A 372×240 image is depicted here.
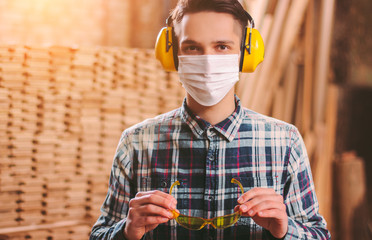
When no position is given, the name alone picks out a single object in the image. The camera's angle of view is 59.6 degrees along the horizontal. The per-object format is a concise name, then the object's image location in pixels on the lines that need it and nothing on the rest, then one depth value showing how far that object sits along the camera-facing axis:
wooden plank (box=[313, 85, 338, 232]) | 2.94
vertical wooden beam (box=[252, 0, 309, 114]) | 2.82
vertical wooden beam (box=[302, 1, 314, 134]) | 3.01
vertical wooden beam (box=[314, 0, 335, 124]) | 2.95
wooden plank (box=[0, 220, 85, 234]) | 2.07
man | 1.35
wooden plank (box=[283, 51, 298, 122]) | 3.16
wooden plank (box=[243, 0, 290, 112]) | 2.78
